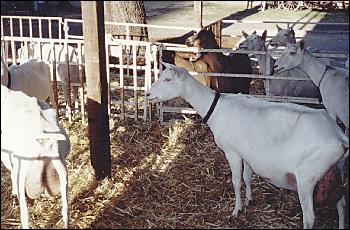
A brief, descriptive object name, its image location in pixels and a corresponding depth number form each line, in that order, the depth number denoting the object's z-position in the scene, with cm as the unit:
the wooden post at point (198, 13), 1254
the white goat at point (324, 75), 629
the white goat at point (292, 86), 800
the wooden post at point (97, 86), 576
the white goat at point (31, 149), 464
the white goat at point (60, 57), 856
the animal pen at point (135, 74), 773
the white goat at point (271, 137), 462
